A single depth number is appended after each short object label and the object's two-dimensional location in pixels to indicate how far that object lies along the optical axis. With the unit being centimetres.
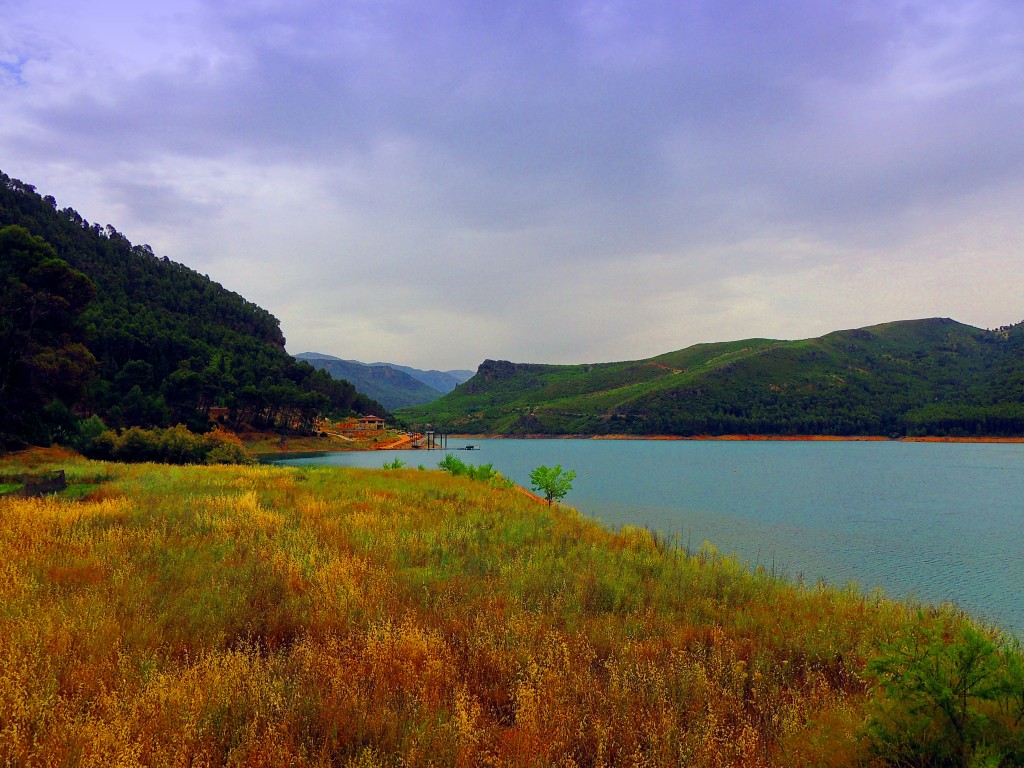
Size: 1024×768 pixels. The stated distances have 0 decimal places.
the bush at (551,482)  2878
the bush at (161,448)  3603
